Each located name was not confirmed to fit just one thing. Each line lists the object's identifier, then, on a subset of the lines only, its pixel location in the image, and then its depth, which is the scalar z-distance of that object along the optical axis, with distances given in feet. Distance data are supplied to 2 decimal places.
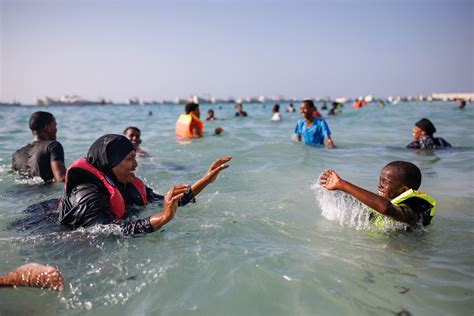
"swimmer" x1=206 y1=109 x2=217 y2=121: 65.37
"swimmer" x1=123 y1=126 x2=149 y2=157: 24.44
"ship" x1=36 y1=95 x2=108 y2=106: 314.96
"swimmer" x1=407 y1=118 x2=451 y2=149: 28.30
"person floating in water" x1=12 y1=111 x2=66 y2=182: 17.85
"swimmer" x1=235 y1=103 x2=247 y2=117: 84.84
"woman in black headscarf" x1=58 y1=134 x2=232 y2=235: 10.03
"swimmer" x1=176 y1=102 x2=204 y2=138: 35.06
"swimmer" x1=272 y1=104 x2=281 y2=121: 72.13
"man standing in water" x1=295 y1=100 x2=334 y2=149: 29.45
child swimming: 10.27
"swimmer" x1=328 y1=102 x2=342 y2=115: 88.33
